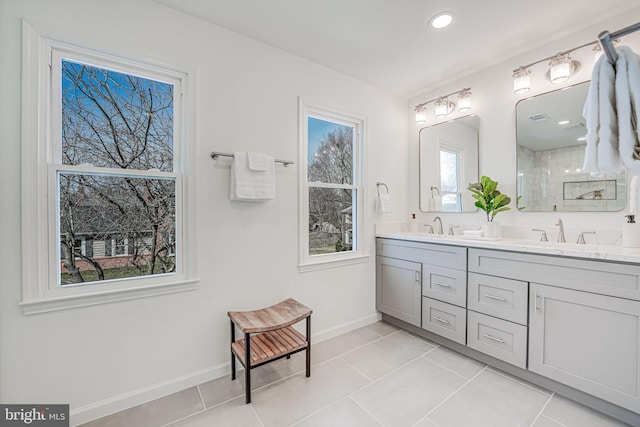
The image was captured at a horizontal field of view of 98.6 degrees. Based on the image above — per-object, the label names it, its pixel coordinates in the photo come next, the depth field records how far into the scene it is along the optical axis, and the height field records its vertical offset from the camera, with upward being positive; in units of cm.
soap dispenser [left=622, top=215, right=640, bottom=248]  170 -14
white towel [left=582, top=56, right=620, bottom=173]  111 +37
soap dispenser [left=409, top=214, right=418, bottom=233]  304 -15
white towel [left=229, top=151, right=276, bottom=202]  191 +21
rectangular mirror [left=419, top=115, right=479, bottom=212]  264 +48
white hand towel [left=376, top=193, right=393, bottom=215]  282 +7
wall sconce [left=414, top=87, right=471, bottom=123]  262 +107
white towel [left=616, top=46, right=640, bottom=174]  105 +41
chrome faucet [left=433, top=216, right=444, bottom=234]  288 -12
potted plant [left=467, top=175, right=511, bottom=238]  225 +9
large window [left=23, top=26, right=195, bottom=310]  146 +22
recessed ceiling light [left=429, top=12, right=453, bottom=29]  185 +132
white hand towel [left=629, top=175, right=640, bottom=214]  173 +11
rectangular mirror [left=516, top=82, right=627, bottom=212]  196 +39
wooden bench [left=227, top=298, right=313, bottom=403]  167 -90
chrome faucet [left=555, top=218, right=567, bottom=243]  207 -16
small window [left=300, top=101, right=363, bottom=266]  242 +24
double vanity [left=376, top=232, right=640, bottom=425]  147 -65
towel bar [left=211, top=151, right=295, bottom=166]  188 +39
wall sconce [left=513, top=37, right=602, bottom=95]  196 +108
